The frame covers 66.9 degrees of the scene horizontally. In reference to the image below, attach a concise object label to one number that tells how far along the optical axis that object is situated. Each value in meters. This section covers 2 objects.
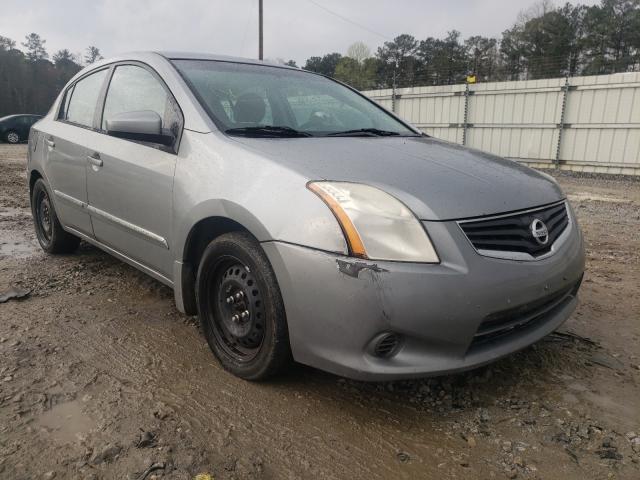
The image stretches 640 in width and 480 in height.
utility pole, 21.00
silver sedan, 1.79
